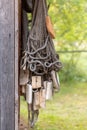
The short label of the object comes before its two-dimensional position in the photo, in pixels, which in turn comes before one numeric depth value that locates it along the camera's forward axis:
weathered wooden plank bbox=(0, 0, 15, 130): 2.60
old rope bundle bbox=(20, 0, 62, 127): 2.75
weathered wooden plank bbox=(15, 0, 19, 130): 2.62
